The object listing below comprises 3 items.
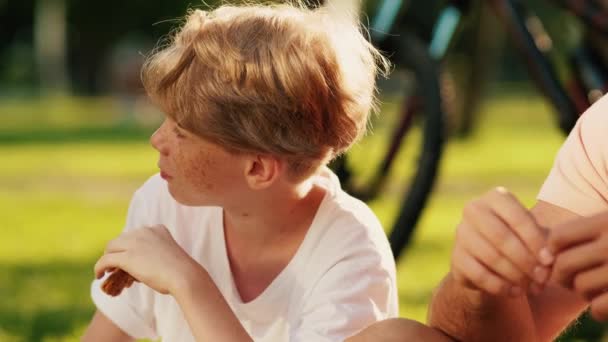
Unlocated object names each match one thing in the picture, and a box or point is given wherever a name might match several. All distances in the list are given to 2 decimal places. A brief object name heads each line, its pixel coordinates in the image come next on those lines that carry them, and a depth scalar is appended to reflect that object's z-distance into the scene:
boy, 2.20
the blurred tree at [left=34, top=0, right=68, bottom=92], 33.25
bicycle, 3.39
